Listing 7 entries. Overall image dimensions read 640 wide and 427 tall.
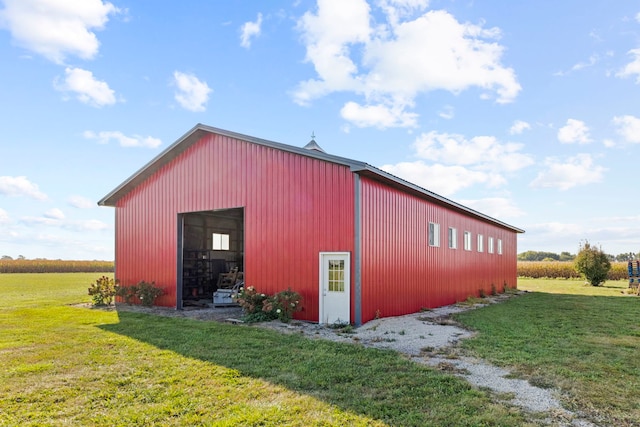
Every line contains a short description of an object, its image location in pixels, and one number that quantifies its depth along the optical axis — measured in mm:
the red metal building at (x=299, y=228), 10406
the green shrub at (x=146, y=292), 14344
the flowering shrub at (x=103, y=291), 14938
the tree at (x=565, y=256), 67462
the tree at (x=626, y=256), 44769
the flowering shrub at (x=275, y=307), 10578
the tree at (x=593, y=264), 28094
